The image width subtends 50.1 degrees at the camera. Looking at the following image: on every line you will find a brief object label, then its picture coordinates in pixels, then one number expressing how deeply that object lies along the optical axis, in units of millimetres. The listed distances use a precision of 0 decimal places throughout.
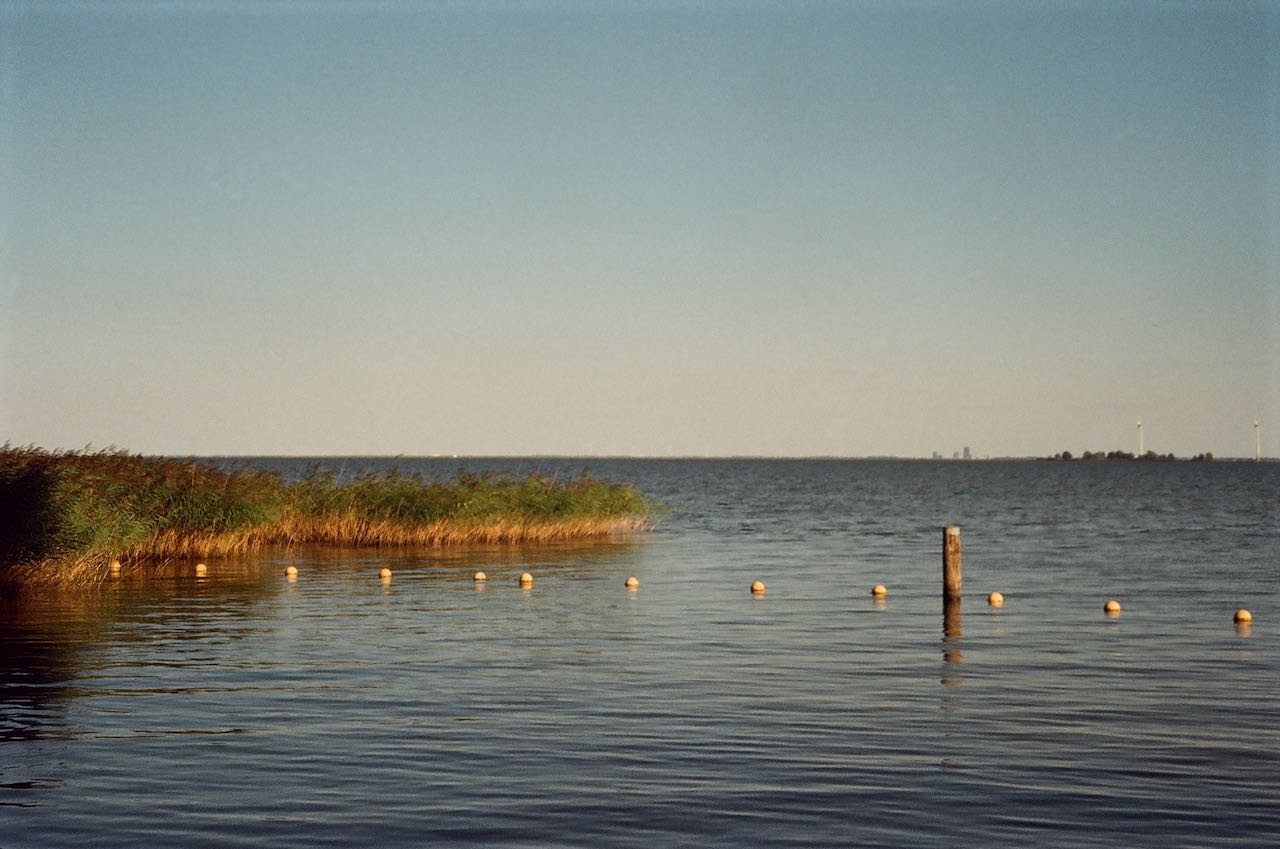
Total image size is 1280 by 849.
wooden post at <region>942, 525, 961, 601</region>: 30734
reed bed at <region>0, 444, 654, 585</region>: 31031
